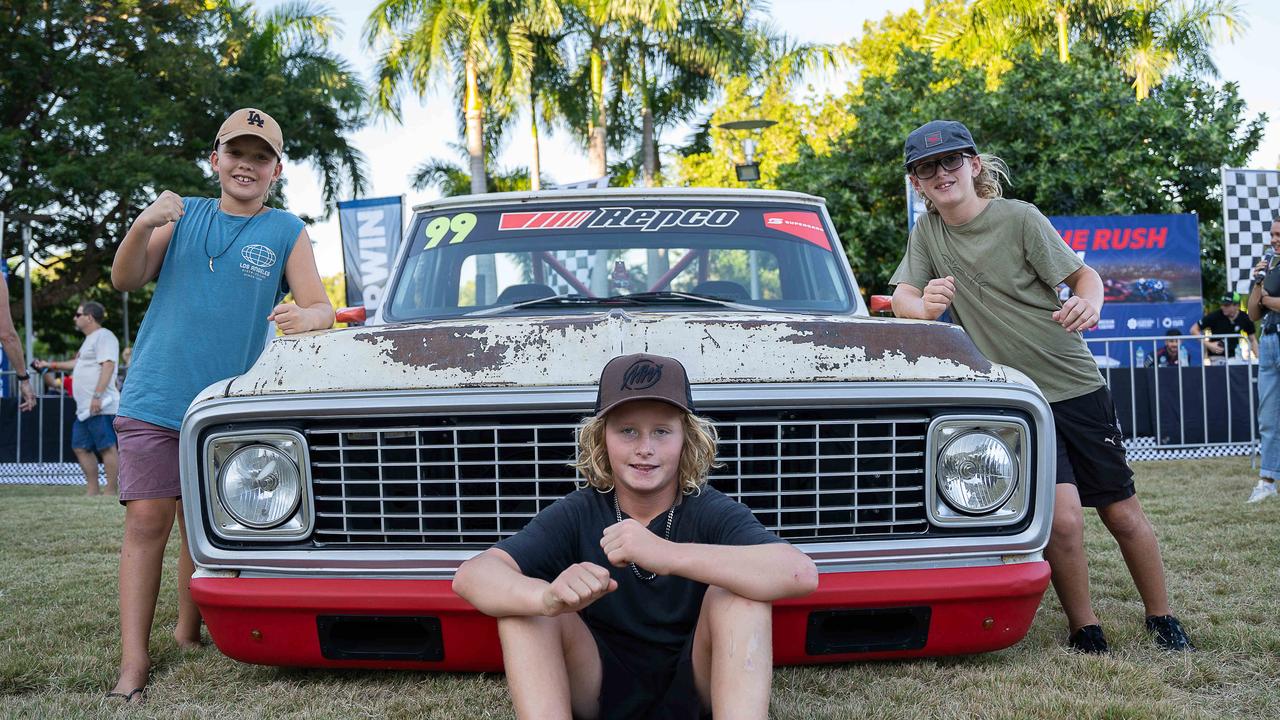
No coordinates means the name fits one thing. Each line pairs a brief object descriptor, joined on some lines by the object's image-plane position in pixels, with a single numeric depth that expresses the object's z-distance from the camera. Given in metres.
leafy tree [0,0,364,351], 19.83
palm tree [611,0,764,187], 23.05
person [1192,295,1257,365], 12.25
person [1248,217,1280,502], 7.07
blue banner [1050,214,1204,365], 16.55
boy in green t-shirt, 3.41
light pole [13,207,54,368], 16.95
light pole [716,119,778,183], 14.38
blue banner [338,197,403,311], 13.81
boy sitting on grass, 2.18
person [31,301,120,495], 9.27
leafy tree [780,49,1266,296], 17.70
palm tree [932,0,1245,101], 24.70
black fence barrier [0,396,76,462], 12.65
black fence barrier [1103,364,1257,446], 10.88
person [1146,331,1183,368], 12.58
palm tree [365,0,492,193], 21.72
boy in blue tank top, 3.17
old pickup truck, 2.61
